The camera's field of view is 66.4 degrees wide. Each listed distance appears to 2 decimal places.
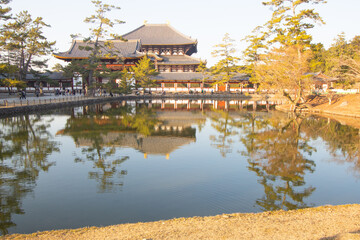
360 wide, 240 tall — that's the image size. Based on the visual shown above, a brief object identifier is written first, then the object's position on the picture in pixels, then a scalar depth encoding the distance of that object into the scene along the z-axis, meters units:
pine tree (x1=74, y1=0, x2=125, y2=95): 39.94
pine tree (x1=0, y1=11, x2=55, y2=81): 41.38
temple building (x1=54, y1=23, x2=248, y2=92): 55.59
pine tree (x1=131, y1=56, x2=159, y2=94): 52.69
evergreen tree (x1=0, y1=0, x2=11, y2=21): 28.79
